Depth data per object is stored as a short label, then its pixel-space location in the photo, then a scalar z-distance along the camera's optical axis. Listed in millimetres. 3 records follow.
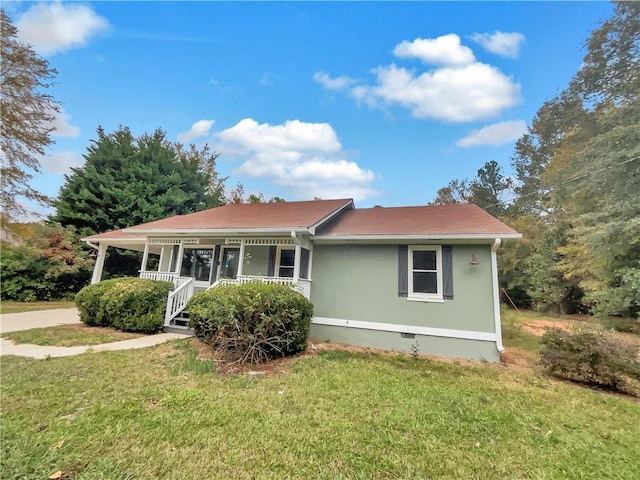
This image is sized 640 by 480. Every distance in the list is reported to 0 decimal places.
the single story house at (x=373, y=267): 6766
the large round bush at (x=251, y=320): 5461
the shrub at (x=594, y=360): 4691
